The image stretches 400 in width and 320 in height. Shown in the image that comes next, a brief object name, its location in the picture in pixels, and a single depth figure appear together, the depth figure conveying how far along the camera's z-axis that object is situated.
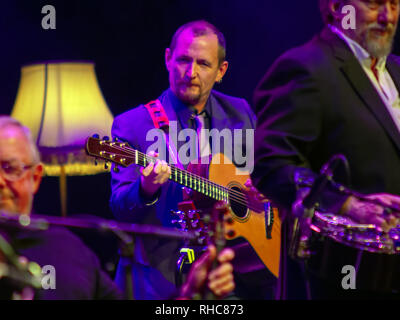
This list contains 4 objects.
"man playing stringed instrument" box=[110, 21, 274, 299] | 6.91
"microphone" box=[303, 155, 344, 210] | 4.10
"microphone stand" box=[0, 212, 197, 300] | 3.63
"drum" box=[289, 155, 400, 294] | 4.57
